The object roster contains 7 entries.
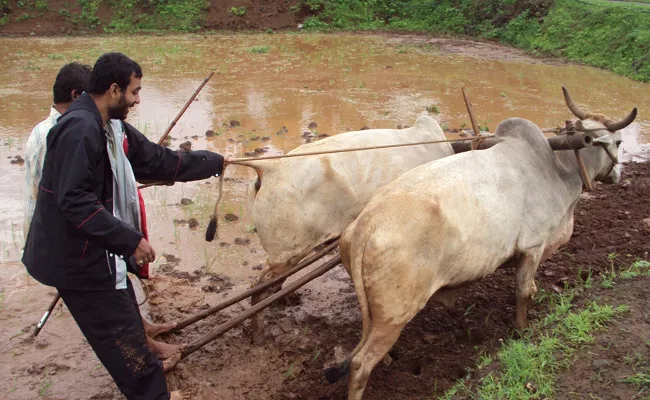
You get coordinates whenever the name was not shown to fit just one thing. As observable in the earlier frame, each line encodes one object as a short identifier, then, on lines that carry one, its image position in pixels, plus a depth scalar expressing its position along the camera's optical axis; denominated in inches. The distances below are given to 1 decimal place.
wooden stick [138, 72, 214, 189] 165.5
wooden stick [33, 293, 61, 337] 156.5
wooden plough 156.5
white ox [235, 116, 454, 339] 171.9
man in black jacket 120.6
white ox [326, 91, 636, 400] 136.7
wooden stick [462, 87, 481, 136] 186.3
